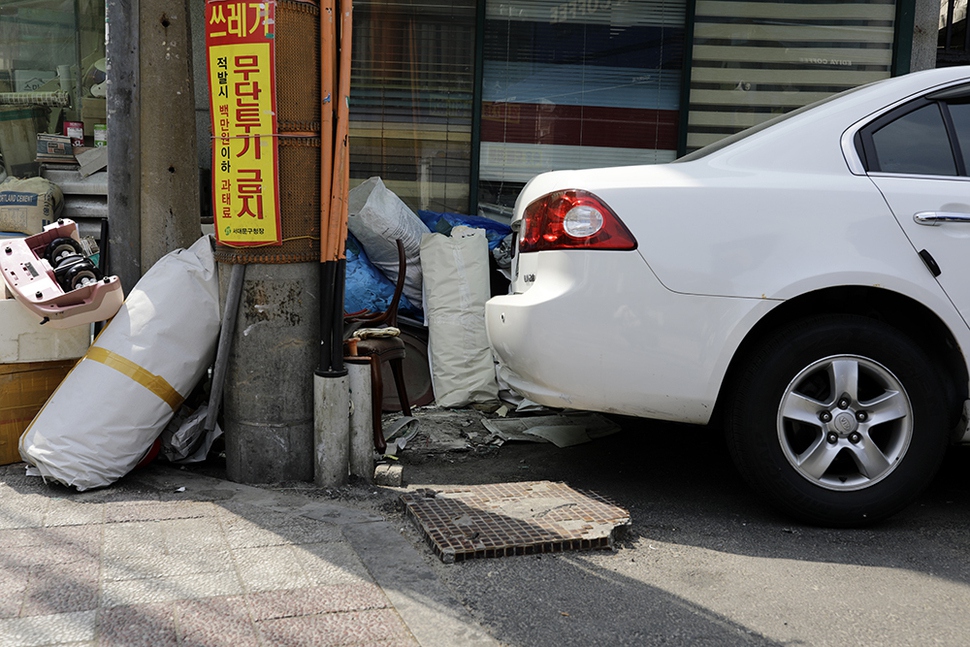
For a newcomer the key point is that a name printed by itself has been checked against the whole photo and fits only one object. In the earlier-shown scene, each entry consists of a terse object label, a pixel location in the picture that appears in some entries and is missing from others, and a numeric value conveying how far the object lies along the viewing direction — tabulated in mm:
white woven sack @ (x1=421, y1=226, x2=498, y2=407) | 5613
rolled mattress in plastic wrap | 3684
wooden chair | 4242
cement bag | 6527
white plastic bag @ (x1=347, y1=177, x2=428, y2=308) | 5922
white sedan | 3408
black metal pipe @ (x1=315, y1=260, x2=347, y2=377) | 3840
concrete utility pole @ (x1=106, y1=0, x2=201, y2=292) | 4383
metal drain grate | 3146
